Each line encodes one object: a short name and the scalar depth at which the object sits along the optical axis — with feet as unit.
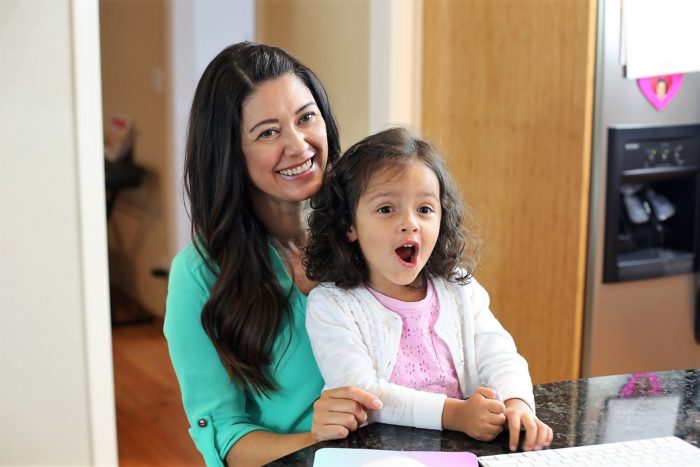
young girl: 4.17
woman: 4.61
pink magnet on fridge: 8.18
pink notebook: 3.38
